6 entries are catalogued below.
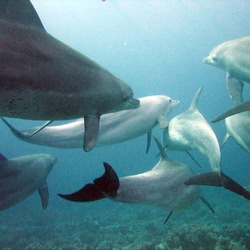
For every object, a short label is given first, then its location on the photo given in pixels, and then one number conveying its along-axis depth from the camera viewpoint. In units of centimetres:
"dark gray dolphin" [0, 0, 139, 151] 329
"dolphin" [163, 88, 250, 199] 465
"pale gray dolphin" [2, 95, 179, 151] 773
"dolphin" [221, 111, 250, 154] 889
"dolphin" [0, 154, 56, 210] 671
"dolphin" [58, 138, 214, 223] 403
